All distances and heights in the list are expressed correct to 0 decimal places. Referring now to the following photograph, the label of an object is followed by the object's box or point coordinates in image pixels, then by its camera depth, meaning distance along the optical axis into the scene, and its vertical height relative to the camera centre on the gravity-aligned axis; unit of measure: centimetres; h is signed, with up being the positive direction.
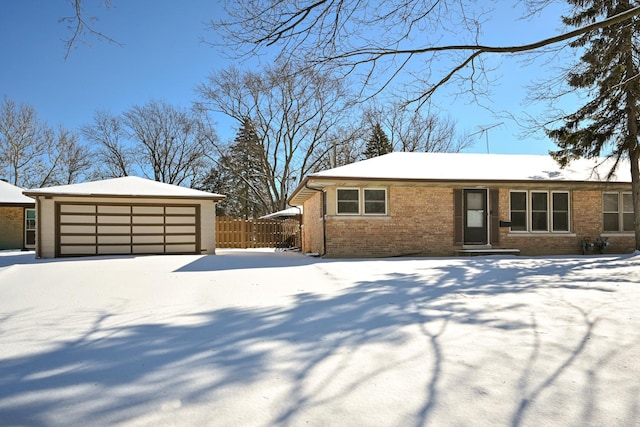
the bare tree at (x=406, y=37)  504 +231
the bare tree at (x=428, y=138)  3069 +622
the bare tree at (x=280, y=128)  2791 +675
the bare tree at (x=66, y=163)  3108 +453
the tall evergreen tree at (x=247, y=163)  3070 +449
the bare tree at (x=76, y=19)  432 +209
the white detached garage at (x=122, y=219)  1387 +13
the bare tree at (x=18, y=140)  2858 +572
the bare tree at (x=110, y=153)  3191 +532
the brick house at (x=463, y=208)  1273 +44
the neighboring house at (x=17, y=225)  1972 -9
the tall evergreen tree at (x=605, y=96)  789 +288
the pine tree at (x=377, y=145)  3228 +613
